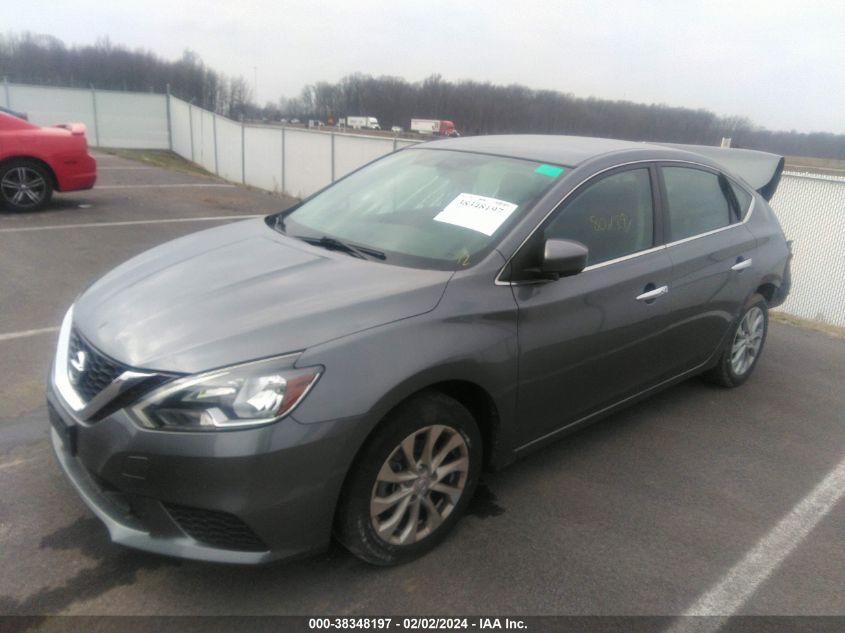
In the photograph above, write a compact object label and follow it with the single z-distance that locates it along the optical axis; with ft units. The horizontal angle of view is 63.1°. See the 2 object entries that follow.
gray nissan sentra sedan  7.29
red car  28.86
